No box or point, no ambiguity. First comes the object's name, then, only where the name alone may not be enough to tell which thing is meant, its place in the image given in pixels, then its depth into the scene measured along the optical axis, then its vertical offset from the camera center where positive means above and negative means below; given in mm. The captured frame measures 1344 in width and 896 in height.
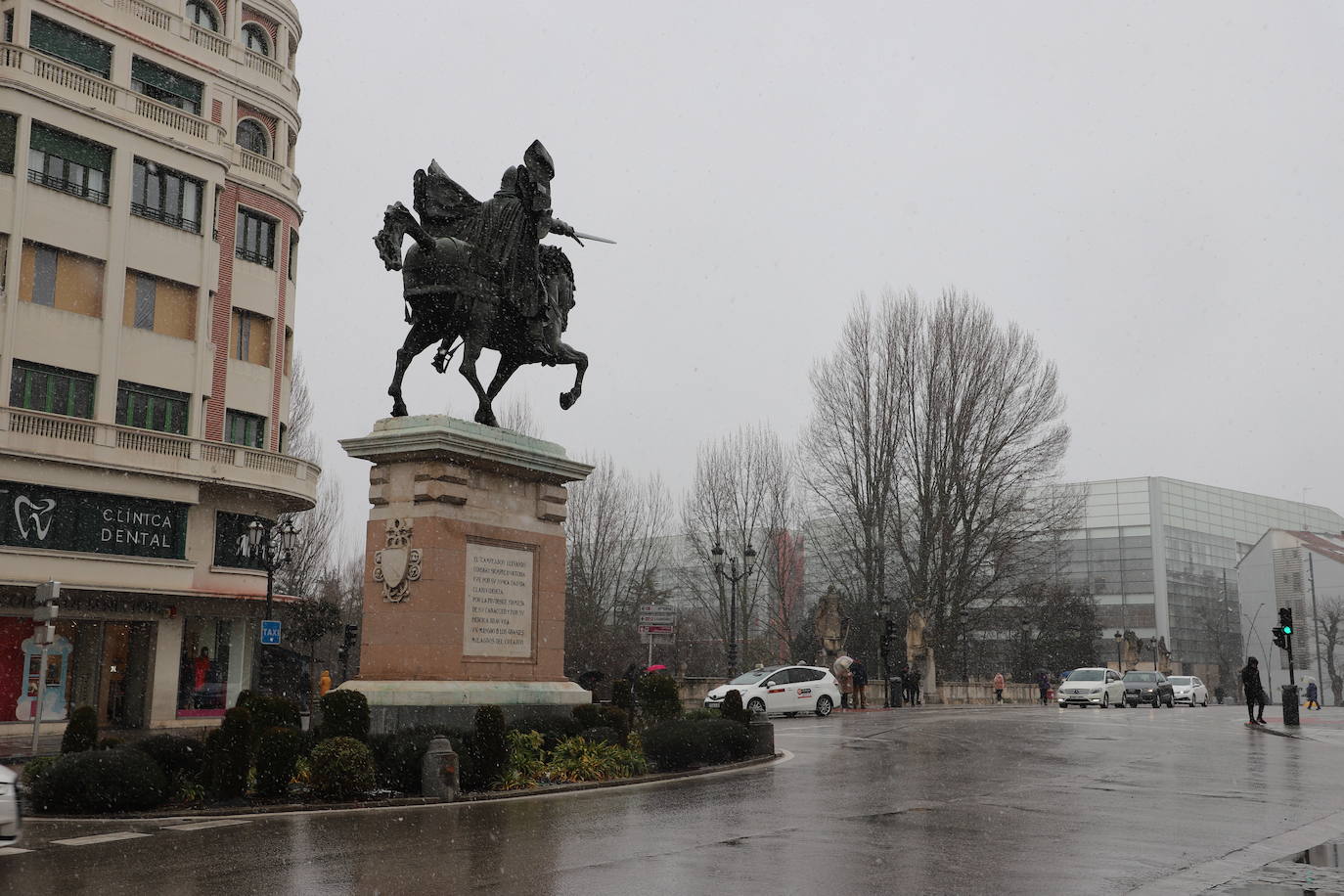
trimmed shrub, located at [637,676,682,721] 18062 -881
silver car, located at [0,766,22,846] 9523 -1345
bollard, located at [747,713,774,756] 18281 -1437
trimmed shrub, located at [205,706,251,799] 12234 -1186
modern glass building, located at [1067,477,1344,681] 98188 +5772
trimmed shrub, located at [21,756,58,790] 12112 -1329
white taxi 34312 -1447
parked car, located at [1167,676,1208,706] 53531 -2152
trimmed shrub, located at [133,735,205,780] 12375 -1186
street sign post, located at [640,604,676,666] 33000 +351
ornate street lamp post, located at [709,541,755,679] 41312 +1993
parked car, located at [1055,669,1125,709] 45594 -1793
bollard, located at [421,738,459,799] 12523 -1350
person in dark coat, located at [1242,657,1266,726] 31531 -1186
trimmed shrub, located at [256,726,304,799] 12297 -1228
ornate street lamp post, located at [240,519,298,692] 34344 +2573
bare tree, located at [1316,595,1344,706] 82438 +727
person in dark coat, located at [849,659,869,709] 41281 -1435
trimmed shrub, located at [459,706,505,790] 13250 -1147
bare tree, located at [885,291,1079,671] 49875 +6669
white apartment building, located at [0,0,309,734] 32844 +8030
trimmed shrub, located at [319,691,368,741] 12805 -803
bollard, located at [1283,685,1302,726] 30344 -1579
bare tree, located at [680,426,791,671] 61562 +6173
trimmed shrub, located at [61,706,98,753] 12992 -1044
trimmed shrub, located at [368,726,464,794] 12945 -1265
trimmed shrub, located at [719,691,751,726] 18484 -1076
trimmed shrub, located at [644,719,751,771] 16203 -1366
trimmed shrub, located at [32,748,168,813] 11609 -1390
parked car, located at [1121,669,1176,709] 49062 -1913
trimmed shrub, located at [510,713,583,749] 14792 -1062
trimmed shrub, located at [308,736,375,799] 12188 -1300
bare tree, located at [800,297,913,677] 51625 +7467
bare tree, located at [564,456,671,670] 56031 +3226
